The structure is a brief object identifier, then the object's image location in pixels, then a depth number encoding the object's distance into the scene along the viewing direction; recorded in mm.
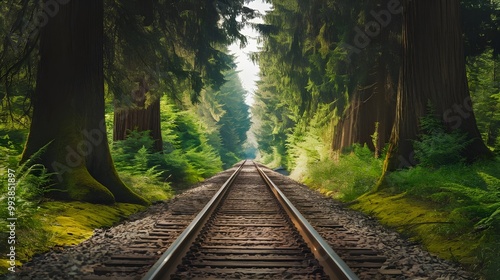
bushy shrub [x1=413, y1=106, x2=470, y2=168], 8148
